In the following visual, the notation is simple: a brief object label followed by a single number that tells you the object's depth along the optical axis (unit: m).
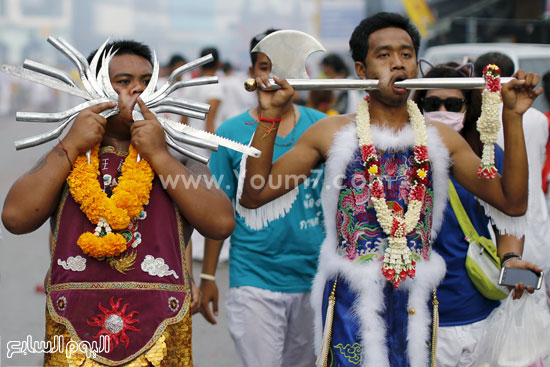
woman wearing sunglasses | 4.00
